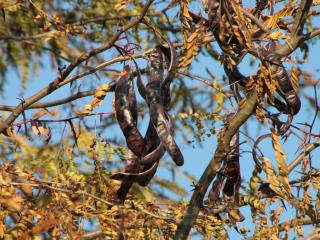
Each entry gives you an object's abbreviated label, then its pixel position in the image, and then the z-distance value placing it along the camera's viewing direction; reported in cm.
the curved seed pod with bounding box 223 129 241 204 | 857
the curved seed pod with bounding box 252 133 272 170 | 807
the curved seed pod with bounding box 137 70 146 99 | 817
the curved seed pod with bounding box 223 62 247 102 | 812
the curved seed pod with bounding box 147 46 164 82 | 820
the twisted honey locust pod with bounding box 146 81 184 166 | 738
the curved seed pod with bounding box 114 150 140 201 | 812
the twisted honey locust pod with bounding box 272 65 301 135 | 783
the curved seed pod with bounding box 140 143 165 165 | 770
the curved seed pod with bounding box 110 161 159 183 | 794
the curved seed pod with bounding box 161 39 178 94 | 786
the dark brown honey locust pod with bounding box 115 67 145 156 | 797
